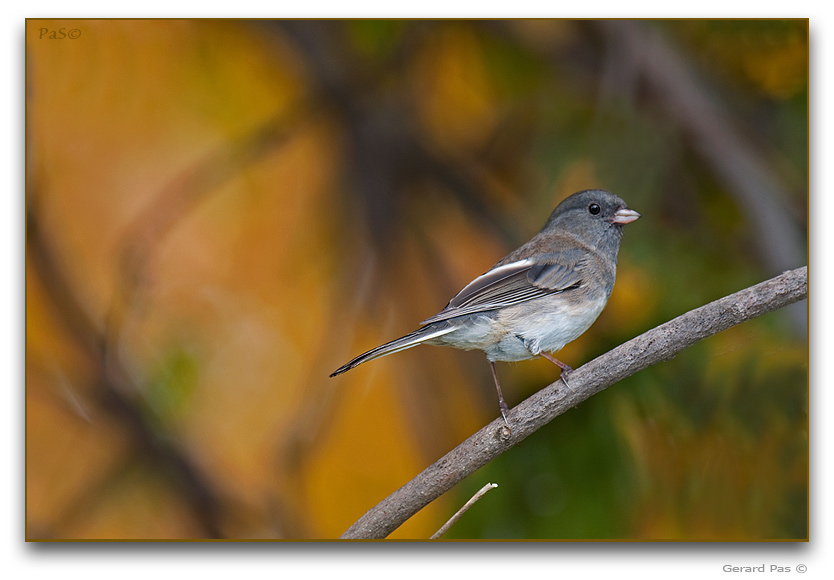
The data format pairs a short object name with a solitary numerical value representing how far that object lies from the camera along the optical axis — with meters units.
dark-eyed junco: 4.14
